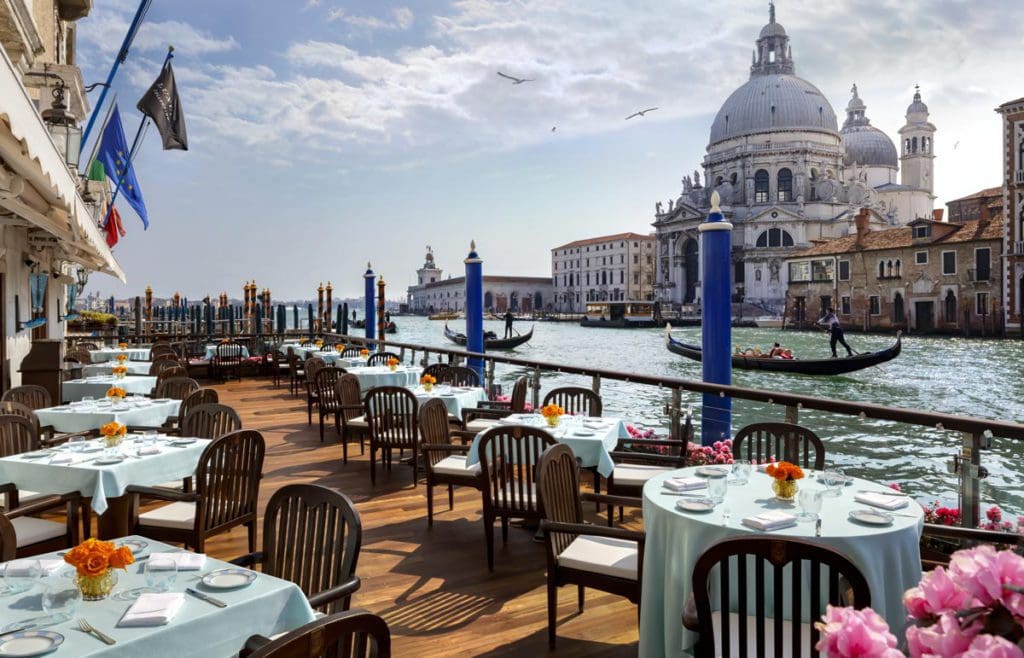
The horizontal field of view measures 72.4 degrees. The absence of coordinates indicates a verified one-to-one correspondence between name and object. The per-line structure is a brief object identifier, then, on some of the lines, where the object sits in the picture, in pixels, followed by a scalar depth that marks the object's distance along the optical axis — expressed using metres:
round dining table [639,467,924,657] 2.40
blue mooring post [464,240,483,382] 11.02
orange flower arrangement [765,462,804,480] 2.81
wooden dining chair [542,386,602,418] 5.70
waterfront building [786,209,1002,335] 35.41
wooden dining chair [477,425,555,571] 3.87
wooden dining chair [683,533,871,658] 1.90
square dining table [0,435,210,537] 3.66
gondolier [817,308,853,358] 26.09
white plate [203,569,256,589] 2.08
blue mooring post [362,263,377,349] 16.06
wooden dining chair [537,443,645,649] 2.88
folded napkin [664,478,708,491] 3.00
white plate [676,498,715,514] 2.67
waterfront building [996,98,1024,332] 33.53
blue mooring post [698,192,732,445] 6.85
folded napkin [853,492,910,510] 2.73
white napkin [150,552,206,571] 2.24
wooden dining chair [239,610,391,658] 1.45
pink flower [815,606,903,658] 0.91
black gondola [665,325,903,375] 20.98
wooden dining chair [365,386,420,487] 5.85
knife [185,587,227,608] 1.97
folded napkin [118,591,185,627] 1.85
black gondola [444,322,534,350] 37.16
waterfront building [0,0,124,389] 3.61
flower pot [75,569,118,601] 2.00
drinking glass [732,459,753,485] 3.12
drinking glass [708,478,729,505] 2.77
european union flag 10.31
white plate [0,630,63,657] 1.69
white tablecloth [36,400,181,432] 5.74
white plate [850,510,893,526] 2.52
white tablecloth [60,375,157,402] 8.09
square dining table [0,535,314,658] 1.78
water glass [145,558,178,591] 2.10
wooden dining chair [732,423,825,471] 3.78
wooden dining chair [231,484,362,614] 2.36
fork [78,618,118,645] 1.76
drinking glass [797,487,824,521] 2.56
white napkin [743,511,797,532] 2.51
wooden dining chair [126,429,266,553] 3.55
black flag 9.36
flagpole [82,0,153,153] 9.05
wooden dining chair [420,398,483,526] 4.64
